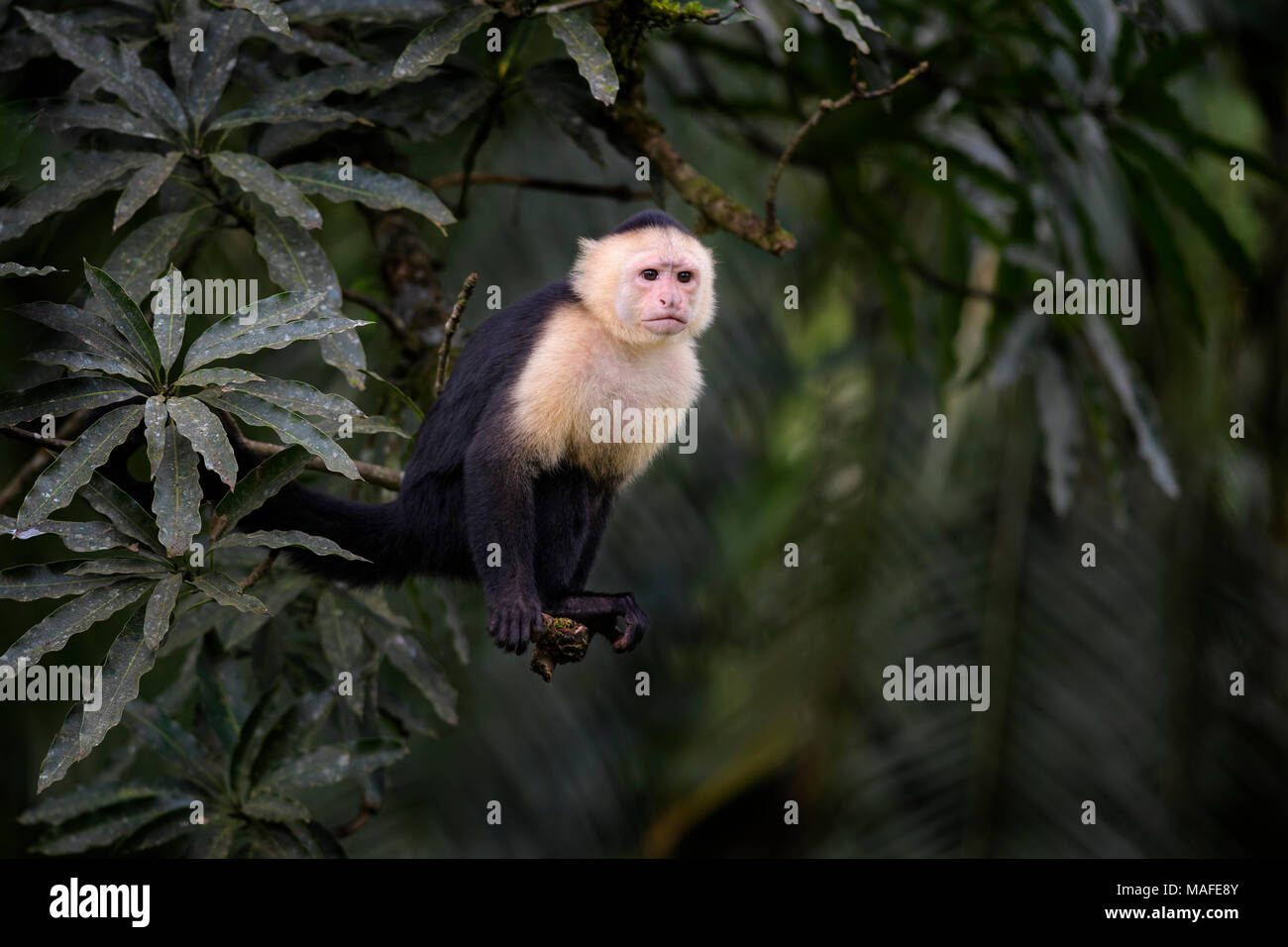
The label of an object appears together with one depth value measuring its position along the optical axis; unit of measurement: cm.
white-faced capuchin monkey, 302
